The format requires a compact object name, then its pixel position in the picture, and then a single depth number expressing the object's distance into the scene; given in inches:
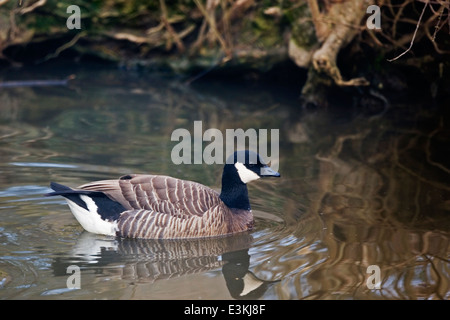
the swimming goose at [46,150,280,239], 261.9
